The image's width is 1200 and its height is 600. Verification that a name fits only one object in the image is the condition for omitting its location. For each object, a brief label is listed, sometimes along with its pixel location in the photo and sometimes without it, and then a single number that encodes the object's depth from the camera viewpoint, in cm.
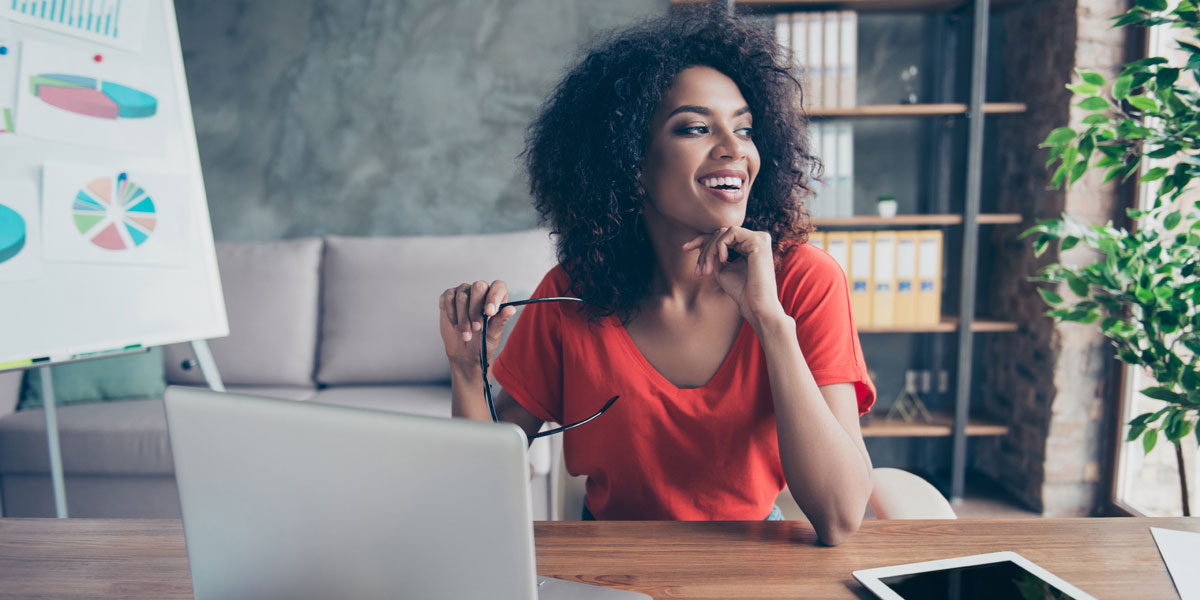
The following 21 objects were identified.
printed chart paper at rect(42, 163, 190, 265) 132
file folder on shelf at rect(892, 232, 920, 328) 233
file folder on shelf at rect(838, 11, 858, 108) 230
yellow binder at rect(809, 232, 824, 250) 233
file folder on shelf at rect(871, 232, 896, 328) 233
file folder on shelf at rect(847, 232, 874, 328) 233
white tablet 61
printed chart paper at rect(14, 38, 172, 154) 128
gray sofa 241
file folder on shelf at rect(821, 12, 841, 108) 230
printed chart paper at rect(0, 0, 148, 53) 127
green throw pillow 221
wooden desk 64
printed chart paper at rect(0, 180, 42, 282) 125
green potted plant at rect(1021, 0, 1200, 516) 122
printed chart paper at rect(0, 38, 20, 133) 124
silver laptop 43
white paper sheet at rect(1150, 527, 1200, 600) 62
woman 90
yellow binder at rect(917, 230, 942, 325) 233
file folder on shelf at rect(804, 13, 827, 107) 230
